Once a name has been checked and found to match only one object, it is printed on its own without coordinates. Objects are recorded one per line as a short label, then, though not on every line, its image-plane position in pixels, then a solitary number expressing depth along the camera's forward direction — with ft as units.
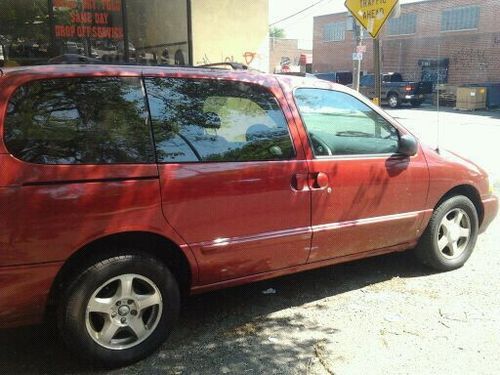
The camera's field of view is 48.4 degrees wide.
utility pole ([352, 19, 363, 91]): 58.13
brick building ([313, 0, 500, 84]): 108.78
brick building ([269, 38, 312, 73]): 212.64
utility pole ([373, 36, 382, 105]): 24.64
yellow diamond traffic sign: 26.13
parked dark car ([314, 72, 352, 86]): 116.78
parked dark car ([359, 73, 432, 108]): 94.89
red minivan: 9.44
